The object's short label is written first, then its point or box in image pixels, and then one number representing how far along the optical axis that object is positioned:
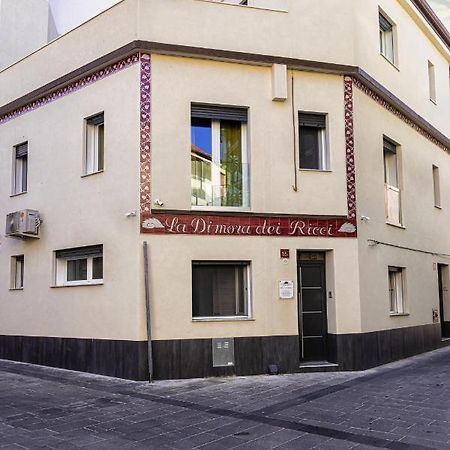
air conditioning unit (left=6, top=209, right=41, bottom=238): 12.70
